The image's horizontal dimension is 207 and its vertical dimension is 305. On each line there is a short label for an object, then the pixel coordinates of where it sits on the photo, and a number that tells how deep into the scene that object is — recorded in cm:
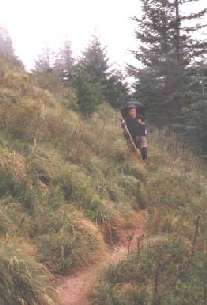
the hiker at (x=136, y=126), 1683
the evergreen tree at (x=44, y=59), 4724
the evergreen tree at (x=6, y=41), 2162
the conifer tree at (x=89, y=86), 1922
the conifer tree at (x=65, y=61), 3612
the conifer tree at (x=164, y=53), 2417
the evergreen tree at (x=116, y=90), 2659
